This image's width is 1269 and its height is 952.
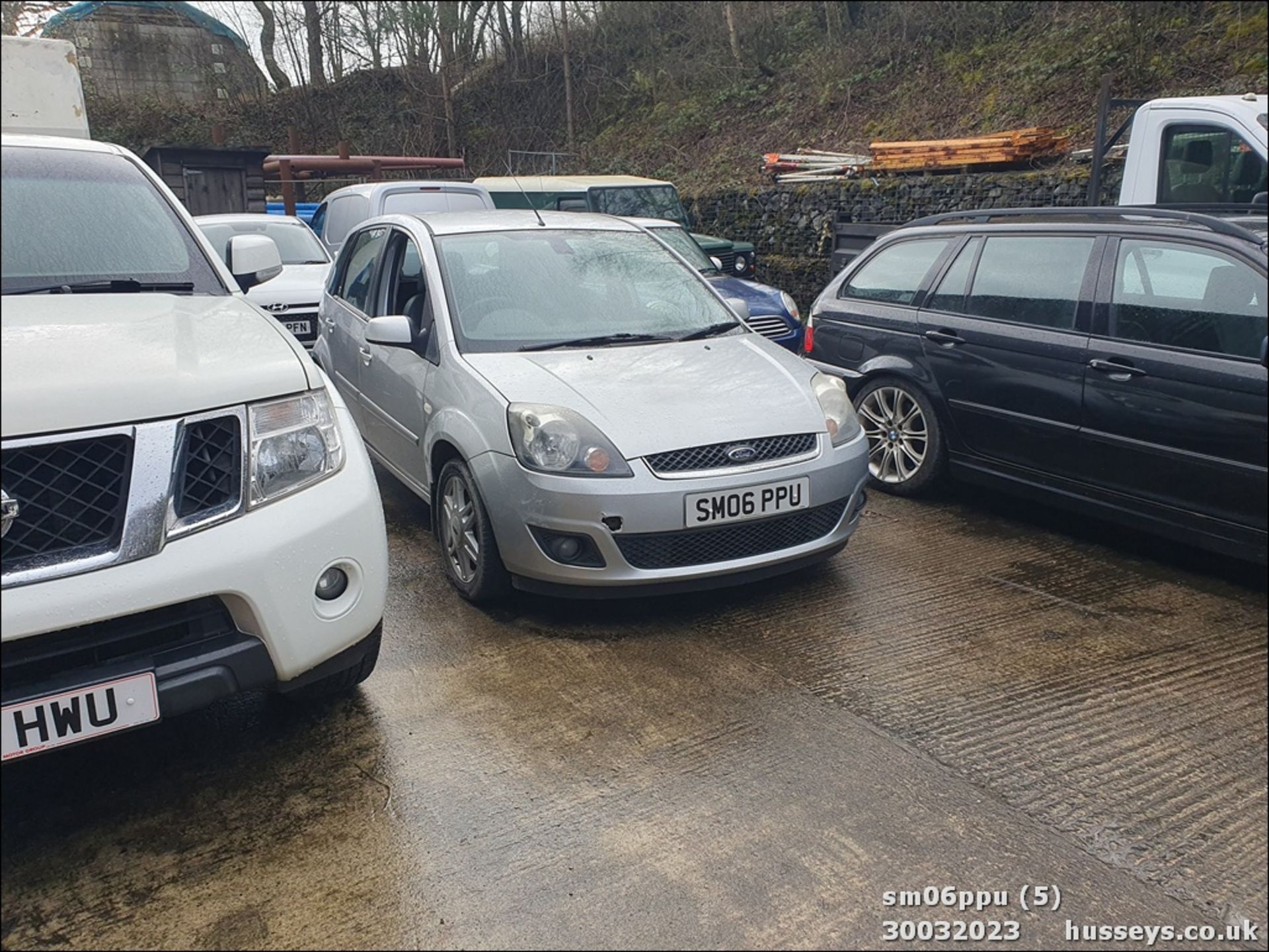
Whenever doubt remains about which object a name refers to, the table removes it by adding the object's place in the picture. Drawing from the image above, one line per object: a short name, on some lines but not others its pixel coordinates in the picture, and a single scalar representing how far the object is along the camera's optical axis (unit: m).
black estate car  3.45
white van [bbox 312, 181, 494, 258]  9.81
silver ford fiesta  3.62
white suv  2.21
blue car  7.89
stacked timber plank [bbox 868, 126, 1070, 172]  11.72
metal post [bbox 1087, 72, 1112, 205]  8.08
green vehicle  11.41
